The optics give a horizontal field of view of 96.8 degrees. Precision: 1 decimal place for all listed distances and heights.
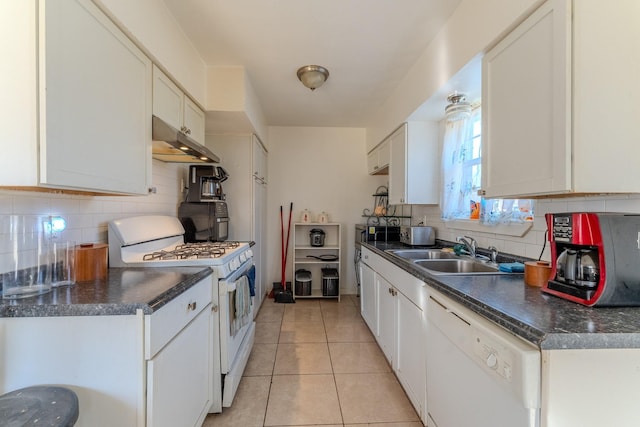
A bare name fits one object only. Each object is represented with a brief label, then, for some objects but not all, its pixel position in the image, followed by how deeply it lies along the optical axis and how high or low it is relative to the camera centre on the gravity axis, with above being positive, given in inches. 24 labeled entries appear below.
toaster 108.2 -9.3
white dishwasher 31.8 -22.6
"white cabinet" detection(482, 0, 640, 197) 37.8 +16.5
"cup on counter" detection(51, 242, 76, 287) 47.6 -9.1
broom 144.9 -37.9
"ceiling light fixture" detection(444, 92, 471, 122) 78.4 +29.7
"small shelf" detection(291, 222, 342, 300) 156.0 -22.8
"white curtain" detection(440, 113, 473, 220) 88.8 +13.7
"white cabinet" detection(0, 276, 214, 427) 37.9 -20.6
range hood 63.9 +16.4
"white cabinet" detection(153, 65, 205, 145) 65.7 +27.5
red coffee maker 37.4 -6.4
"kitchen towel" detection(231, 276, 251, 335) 71.6 -25.0
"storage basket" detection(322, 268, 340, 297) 149.5 -39.0
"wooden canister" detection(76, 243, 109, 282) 51.3 -9.6
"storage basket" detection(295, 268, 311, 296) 148.5 -38.7
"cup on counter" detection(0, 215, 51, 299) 42.8 -7.8
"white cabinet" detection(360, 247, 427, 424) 62.3 -30.1
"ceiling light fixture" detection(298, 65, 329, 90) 93.9 +46.2
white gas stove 64.3 -13.2
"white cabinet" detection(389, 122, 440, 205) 104.5 +18.2
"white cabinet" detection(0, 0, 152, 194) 36.4 +16.6
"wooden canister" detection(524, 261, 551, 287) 49.2 -10.8
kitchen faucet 80.3 -9.3
